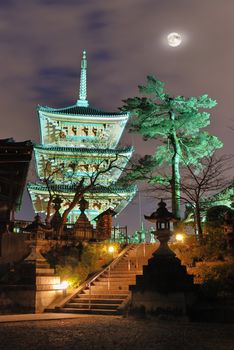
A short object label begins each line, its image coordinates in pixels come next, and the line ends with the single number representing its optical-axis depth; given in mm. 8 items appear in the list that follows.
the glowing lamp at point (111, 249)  24516
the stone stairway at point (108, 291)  15488
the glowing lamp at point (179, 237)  25712
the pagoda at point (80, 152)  42250
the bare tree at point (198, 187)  23438
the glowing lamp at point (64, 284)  17672
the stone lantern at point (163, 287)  13445
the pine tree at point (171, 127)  33281
